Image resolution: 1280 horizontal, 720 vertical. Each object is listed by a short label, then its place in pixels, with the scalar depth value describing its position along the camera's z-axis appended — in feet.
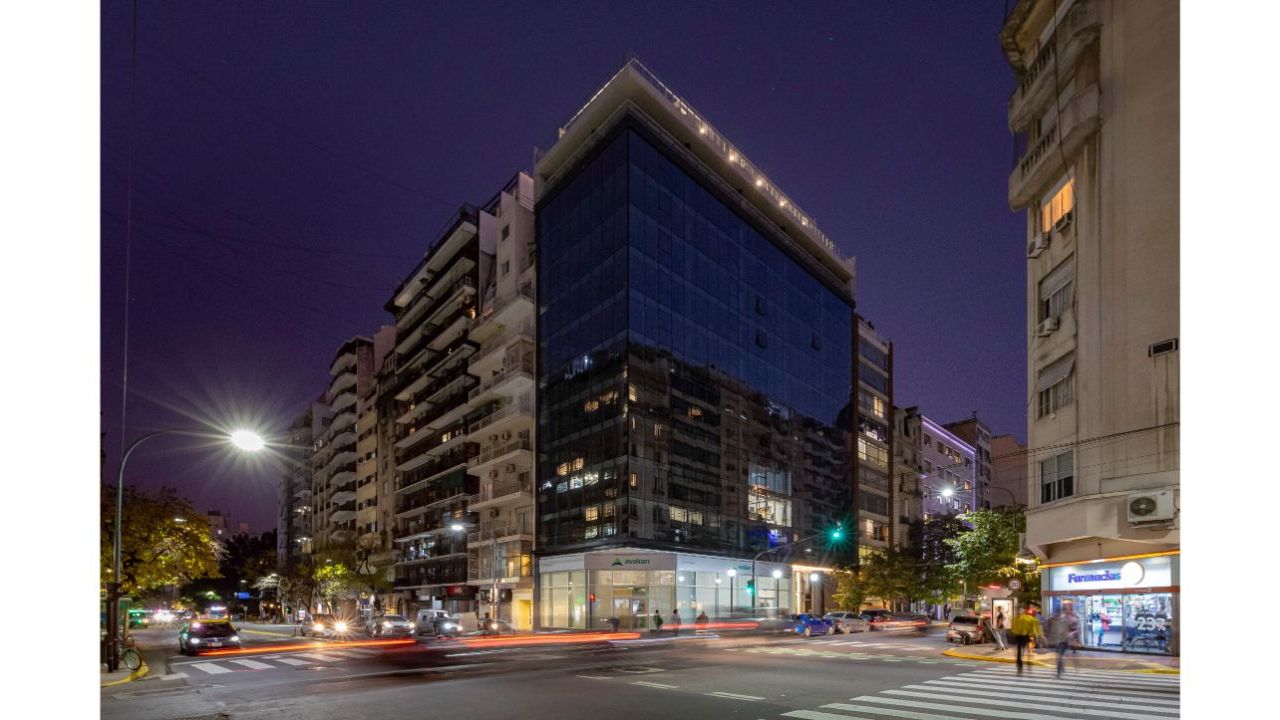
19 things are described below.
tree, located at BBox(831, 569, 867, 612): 201.77
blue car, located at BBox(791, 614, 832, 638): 137.18
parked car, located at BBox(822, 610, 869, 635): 149.49
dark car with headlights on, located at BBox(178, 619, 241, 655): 102.98
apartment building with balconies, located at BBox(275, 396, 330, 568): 418.92
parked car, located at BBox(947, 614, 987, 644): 108.68
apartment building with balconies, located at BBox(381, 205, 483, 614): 227.61
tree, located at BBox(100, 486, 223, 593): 95.30
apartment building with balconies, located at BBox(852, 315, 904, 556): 261.03
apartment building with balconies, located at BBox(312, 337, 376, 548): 336.49
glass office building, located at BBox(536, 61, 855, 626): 166.09
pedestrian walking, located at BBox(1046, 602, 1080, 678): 61.24
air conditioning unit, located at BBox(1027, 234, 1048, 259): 92.07
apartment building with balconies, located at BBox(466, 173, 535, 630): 191.01
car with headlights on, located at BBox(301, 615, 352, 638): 142.10
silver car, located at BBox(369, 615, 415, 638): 135.85
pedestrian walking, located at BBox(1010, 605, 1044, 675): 68.74
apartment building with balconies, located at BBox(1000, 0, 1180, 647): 73.41
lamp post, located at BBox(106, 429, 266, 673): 72.23
